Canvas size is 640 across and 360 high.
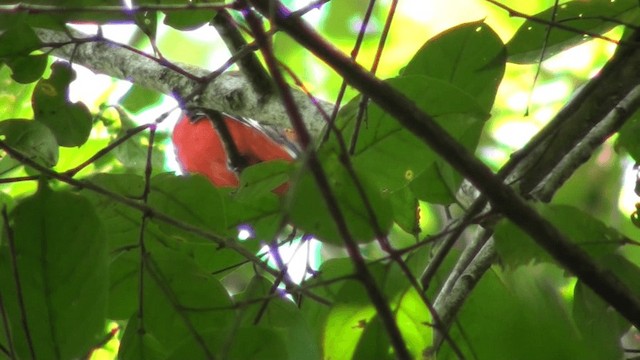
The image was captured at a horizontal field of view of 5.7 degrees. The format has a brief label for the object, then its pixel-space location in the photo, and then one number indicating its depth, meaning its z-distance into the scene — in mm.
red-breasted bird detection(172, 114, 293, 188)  5310
